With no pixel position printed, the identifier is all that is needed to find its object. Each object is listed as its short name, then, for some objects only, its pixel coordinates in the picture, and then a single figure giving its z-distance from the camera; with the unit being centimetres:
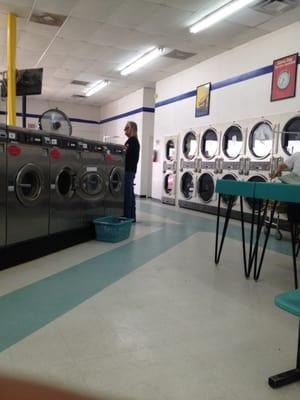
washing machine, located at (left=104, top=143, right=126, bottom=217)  475
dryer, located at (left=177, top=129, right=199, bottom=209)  827
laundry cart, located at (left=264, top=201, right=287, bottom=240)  462
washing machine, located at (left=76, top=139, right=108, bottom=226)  418
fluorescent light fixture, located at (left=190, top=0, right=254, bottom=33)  518
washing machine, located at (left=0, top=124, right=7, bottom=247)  296
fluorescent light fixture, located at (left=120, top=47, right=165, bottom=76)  755
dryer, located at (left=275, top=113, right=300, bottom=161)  564
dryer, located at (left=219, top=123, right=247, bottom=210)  672
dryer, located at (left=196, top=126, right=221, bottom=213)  750
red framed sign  570
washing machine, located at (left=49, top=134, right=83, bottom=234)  366
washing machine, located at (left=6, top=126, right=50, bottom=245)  310
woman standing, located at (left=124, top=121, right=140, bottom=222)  541
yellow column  587
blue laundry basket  431
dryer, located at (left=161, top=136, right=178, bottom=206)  912
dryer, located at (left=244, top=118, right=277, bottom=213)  607
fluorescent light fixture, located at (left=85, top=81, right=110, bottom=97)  1083
